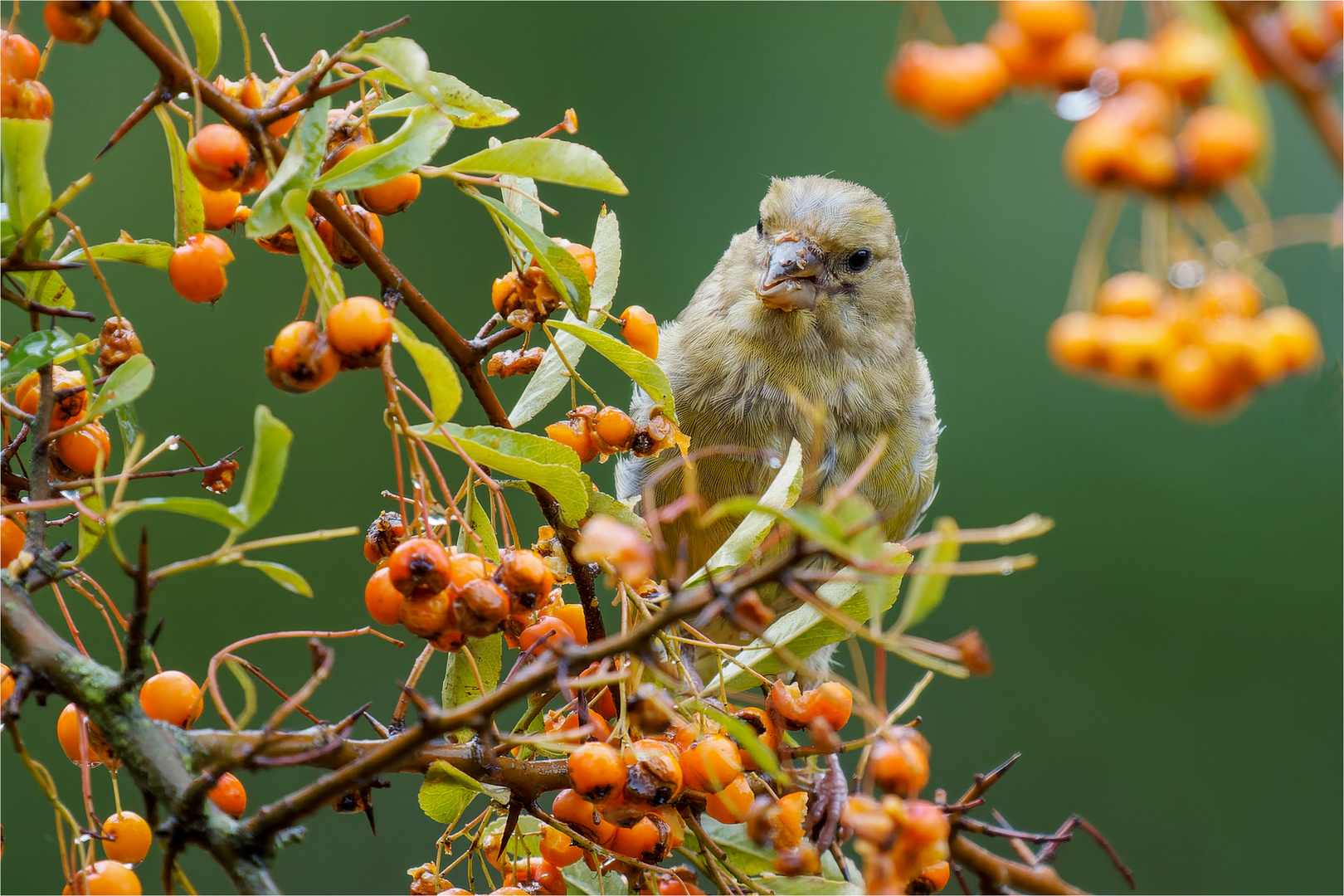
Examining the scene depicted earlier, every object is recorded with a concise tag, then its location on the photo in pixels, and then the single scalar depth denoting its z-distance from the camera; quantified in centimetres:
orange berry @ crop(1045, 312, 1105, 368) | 206
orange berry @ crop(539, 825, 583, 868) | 217
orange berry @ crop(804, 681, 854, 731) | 215
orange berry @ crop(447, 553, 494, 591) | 213
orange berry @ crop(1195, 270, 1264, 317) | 206
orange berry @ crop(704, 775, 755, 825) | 215
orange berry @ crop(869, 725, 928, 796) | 210
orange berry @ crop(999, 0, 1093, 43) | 206
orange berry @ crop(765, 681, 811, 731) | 217
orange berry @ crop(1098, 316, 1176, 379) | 206
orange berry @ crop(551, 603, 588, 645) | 218
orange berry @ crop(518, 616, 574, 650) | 216
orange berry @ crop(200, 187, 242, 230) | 215
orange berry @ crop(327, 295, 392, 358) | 212
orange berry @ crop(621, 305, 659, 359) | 219
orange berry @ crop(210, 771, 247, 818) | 215
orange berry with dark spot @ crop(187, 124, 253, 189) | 212
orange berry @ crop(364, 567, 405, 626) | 214
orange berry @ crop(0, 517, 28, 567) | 214
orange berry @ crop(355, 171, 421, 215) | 215
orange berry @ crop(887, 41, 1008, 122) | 206
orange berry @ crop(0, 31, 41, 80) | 213
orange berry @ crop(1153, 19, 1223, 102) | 205
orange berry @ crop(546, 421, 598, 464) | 220
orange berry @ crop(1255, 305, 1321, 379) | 205
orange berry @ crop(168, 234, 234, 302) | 214
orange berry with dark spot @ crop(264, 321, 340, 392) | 212
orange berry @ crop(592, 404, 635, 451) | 219
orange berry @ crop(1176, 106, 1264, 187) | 205
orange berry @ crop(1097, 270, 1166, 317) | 206
